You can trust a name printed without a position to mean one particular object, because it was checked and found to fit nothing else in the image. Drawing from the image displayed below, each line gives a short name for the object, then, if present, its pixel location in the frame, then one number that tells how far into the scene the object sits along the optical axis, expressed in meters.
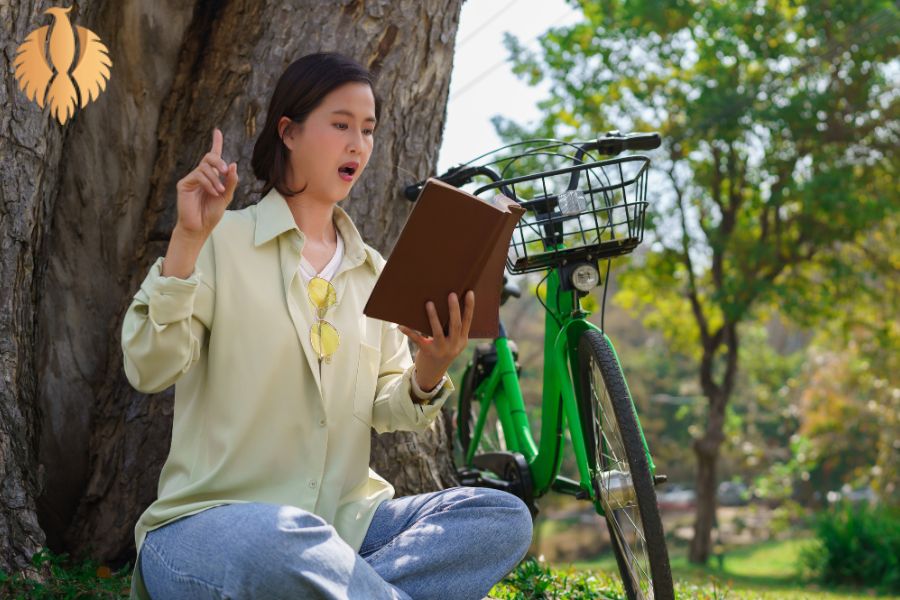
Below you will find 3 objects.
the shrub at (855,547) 10.20
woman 2.04
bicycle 2.61
